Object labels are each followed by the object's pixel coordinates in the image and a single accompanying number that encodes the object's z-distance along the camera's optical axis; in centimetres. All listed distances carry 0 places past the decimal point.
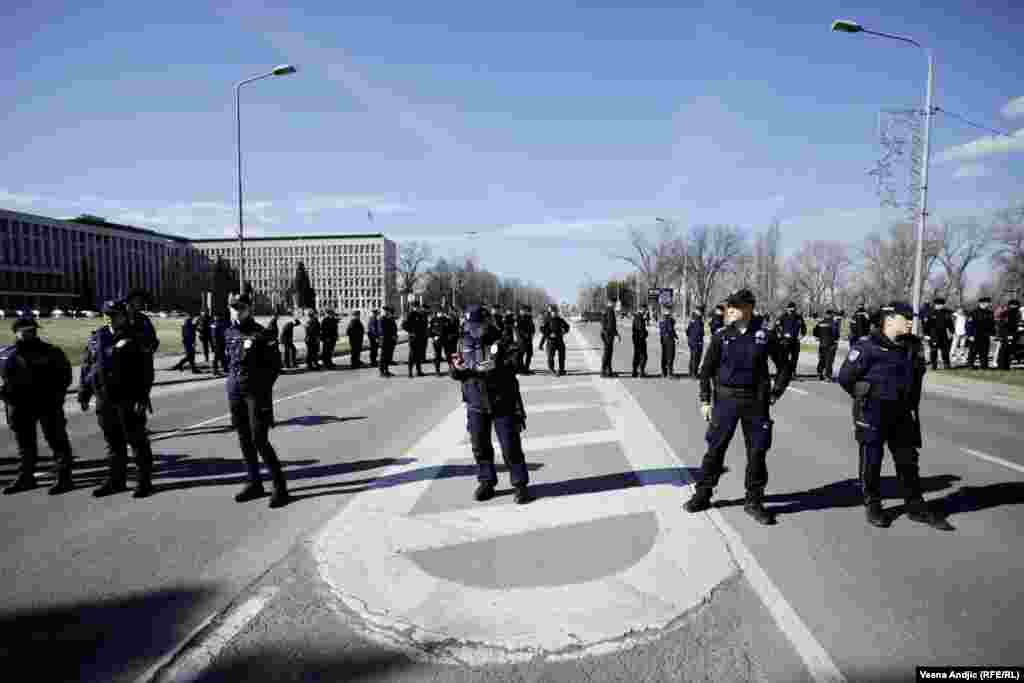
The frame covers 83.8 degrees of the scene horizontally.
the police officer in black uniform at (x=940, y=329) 1697
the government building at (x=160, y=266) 10244
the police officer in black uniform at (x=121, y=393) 562
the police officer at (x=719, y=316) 1234
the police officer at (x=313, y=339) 1927
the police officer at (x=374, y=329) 1855
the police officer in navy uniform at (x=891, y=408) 464
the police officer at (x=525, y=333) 1764
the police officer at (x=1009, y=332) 1731
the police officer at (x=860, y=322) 1512
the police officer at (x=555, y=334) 1669
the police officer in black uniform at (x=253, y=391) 516
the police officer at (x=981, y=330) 1691
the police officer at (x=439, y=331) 1839
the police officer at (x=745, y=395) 479
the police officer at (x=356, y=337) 1999
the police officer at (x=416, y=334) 1669
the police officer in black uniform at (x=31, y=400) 579
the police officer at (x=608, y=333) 1567
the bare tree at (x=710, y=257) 7069
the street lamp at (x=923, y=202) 1709
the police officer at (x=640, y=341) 1550
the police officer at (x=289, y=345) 1806
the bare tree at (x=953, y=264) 7362
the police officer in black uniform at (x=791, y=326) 1541
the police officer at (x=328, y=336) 1948
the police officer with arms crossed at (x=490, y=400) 535
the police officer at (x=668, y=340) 1540
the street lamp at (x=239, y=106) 1845
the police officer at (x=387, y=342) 1666
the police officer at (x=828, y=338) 1539
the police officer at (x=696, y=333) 1510
